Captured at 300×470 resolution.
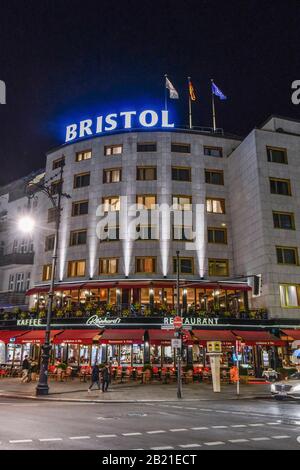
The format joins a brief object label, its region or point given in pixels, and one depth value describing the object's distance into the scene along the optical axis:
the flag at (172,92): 43.78
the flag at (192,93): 45.53
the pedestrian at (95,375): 25.94
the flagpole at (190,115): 44.45
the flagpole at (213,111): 45.28
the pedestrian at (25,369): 30.40
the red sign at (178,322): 24.17
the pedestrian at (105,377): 25.07
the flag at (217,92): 44.00
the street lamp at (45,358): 23.12
